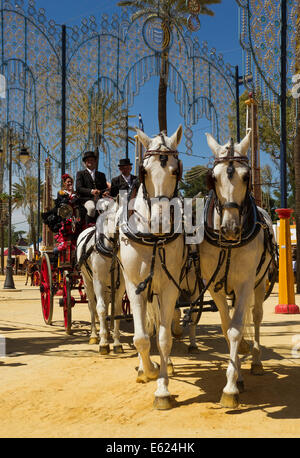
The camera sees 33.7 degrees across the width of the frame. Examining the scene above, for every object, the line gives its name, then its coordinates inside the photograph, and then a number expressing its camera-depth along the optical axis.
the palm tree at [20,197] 34.78
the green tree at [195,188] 54.31
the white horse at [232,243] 4.55
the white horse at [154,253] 4.59
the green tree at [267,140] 29.27
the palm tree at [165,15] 12.92
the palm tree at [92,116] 12.80
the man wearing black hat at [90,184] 8.26
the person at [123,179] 7.95
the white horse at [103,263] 7.18
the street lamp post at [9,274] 21.70
